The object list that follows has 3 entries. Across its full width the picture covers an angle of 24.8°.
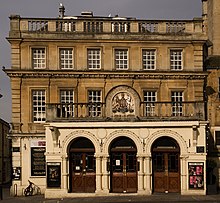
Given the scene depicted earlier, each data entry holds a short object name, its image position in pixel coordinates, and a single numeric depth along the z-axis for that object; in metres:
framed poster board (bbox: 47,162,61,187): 33.78
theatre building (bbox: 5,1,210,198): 33.94
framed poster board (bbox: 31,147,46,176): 37.19
